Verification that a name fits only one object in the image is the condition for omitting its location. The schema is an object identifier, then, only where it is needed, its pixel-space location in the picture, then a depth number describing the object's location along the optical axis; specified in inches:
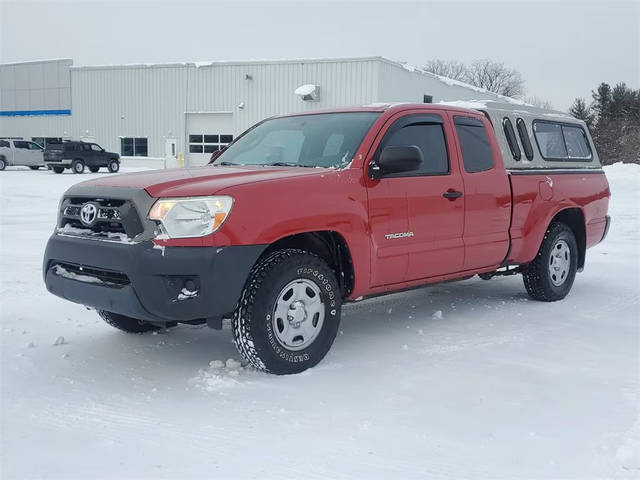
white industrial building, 1261.1
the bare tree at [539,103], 3095.5
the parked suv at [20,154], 1214.3
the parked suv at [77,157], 1137.4
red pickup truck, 145.3
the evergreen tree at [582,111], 2447.6
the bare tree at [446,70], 3339.1
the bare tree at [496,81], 3248.0
